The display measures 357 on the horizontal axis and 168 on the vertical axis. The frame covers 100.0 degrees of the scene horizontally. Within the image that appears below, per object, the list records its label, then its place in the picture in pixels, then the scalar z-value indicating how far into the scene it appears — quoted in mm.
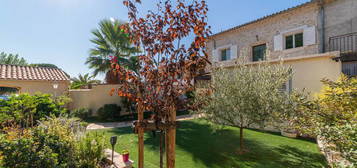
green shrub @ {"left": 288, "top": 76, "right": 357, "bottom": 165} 1990
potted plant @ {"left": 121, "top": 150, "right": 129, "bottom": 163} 3996
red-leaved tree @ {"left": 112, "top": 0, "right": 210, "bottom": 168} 2113
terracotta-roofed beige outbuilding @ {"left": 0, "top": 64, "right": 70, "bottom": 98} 10969
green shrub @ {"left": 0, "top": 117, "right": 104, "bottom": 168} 2391
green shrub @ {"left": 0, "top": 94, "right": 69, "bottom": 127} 4961
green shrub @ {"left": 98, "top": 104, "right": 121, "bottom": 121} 11336
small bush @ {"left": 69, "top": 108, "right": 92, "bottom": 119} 10869
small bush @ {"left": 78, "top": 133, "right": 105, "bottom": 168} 3346
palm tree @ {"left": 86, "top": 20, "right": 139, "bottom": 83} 12555
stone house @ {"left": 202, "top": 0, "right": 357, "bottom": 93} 7109
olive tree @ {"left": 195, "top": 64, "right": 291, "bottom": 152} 4898
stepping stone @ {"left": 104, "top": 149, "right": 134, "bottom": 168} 3818
